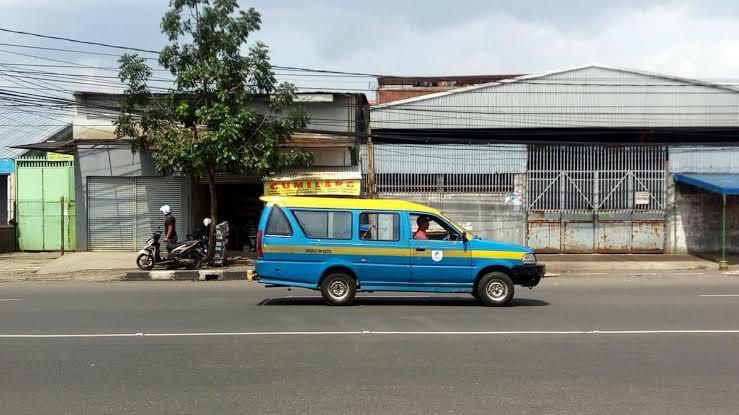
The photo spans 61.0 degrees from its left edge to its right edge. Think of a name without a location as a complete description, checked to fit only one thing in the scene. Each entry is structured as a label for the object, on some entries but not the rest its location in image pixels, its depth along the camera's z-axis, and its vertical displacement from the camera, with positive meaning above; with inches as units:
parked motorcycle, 640.4 -42.3
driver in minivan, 407.8 -8.8
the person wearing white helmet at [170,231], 642.8 -17.2
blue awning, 661.4 +33.4
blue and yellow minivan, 399.5 -26.8
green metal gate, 804.0 +11.9
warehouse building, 765.3 +54.5
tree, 624.7 +112.0
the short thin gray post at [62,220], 737.9 -5.6
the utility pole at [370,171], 773.9 +51.2
